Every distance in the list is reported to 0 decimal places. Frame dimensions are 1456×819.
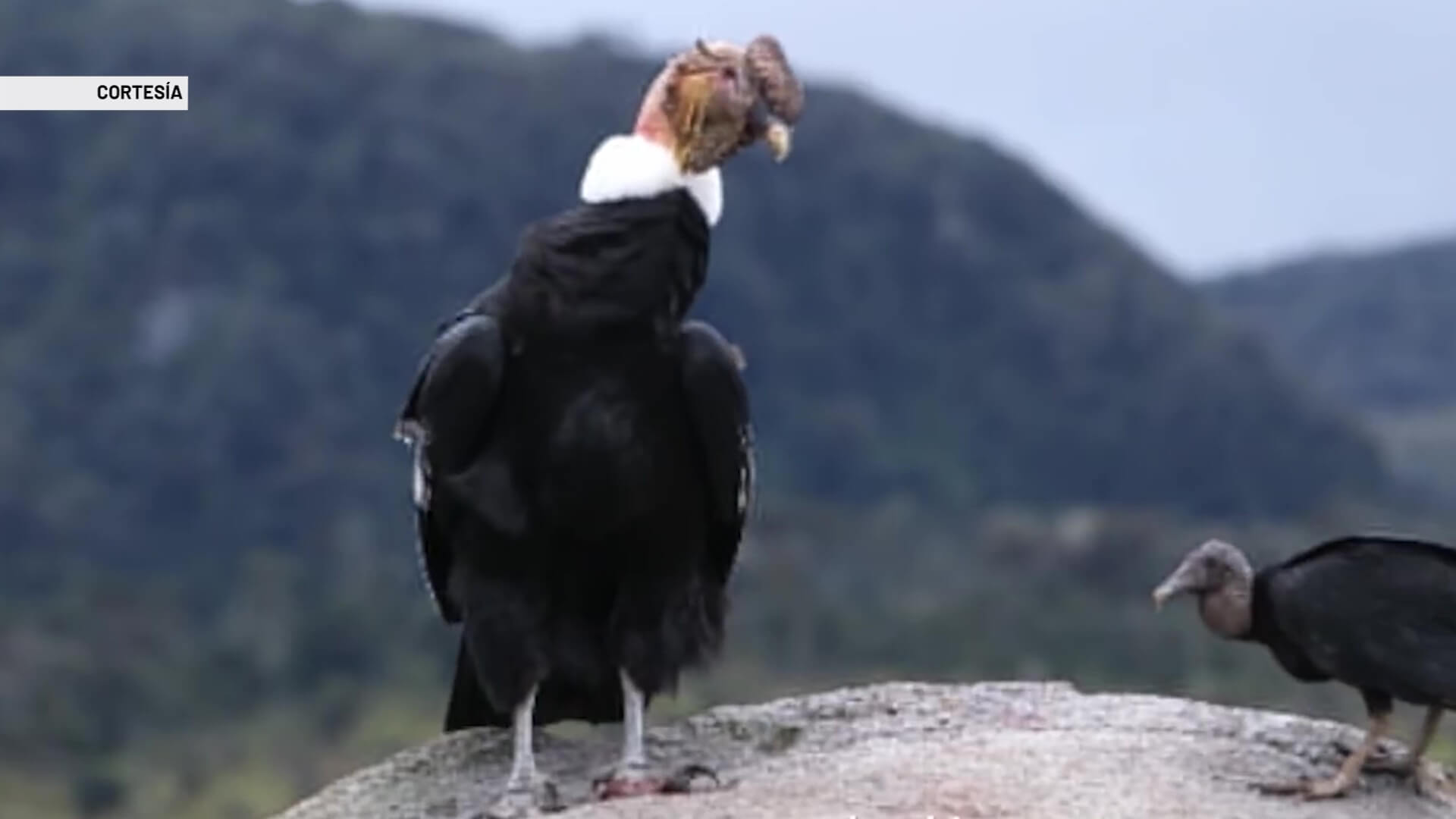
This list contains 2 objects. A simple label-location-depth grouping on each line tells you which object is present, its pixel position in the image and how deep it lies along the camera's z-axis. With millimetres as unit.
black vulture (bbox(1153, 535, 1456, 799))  14031
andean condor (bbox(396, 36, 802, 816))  14516
